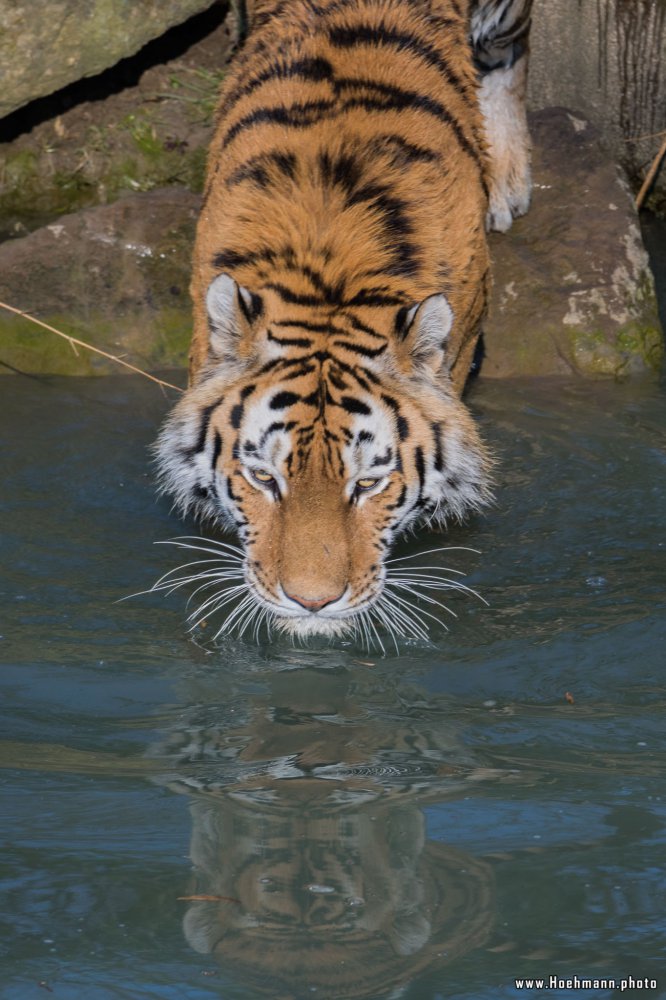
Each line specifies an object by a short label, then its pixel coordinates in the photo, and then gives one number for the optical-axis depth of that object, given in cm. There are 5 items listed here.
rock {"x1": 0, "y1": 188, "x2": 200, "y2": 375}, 1000
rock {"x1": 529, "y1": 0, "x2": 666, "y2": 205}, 1192
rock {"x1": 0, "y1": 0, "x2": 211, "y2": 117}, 1132
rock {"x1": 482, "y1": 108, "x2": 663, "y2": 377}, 1025
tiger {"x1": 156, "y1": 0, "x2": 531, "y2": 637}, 653
